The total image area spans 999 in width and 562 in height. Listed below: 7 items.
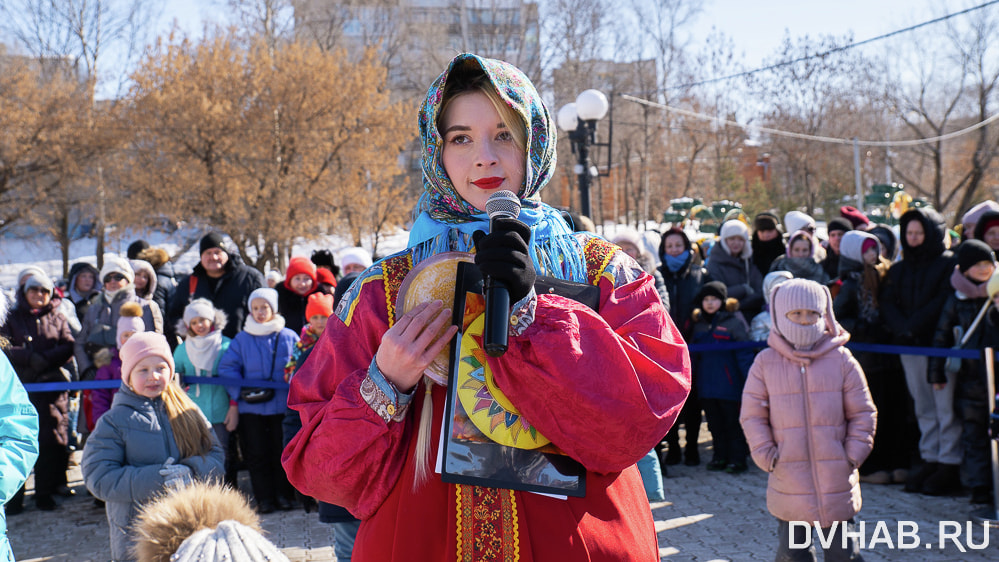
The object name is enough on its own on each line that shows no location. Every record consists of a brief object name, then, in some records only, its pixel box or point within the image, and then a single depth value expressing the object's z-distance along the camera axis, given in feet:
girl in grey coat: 14.39
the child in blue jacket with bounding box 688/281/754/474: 24.81
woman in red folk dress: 4.85
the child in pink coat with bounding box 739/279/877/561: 14.17
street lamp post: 39.22
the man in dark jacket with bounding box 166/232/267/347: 25.45
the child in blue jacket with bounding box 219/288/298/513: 22.21
